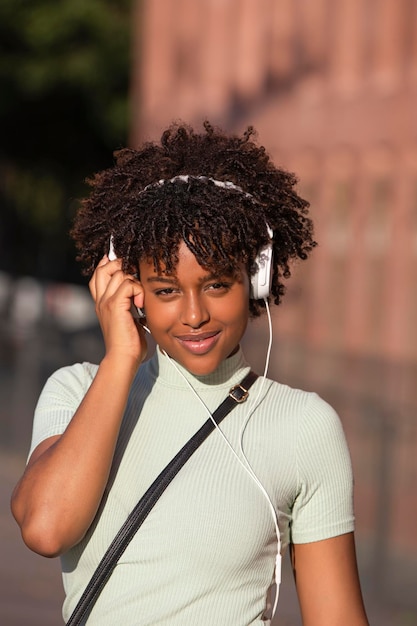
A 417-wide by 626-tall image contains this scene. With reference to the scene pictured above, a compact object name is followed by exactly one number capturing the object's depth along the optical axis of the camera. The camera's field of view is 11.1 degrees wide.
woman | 3.94
